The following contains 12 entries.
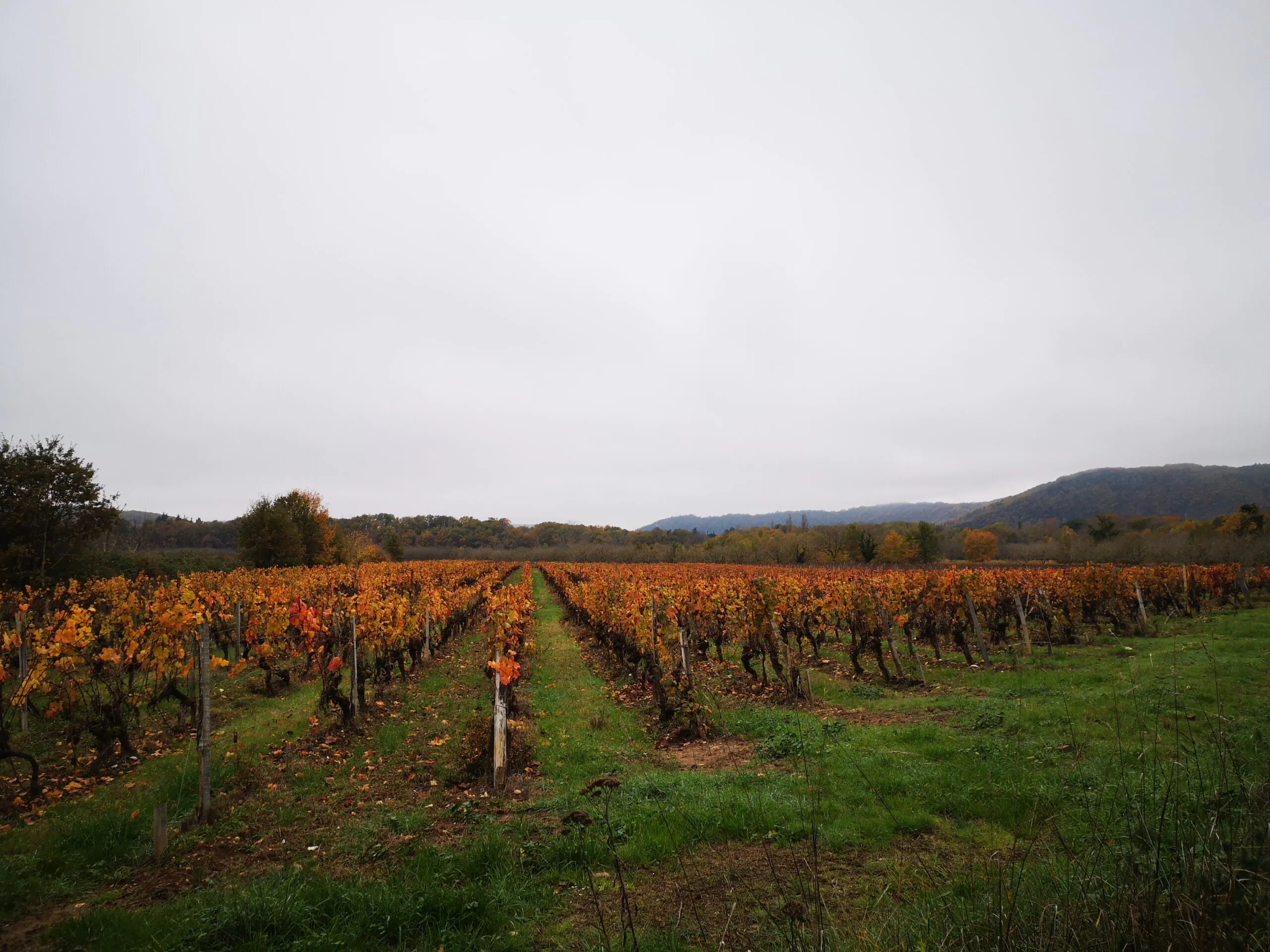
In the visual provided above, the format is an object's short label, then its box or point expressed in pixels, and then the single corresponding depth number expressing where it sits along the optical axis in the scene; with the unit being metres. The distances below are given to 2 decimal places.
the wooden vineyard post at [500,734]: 7.14
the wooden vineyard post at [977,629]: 13.34
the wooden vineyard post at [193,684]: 9.34
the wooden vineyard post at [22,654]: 9.72
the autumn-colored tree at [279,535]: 38.56
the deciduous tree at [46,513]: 20.30
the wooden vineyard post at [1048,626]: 13.46
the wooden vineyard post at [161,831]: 5.30
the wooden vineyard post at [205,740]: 6.11
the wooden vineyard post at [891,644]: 12.02
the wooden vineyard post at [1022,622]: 13.59
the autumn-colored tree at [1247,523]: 47.38
